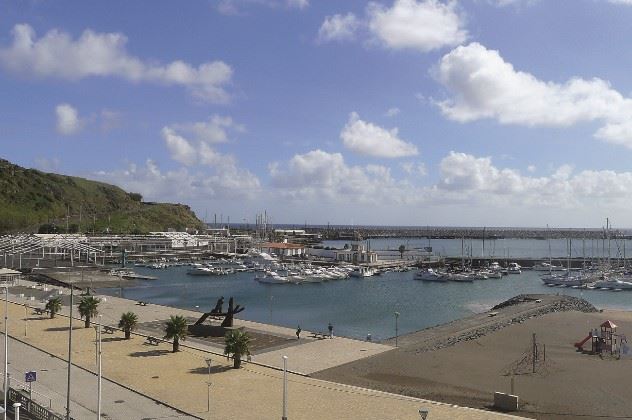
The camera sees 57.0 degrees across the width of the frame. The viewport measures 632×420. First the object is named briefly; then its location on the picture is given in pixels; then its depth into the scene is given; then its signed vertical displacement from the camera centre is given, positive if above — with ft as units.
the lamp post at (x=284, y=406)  68.61 -21.56
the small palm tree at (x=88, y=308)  135.23 -19.83
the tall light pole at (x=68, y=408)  61.21 -19.62
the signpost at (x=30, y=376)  69.10 -18.35
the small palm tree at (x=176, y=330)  110.83 -20.34
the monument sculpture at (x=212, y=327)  132.36 -23.80
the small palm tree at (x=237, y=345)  98.63 -20.47
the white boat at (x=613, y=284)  303.48 -30.13
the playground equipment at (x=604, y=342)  121.90 -24.88
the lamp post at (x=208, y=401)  77.17 -24.49
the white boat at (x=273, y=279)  307.99 -29.20
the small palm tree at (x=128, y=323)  124.47 -21.38
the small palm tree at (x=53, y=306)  150.81 -21.86
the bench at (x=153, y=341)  119.24 -24.31
